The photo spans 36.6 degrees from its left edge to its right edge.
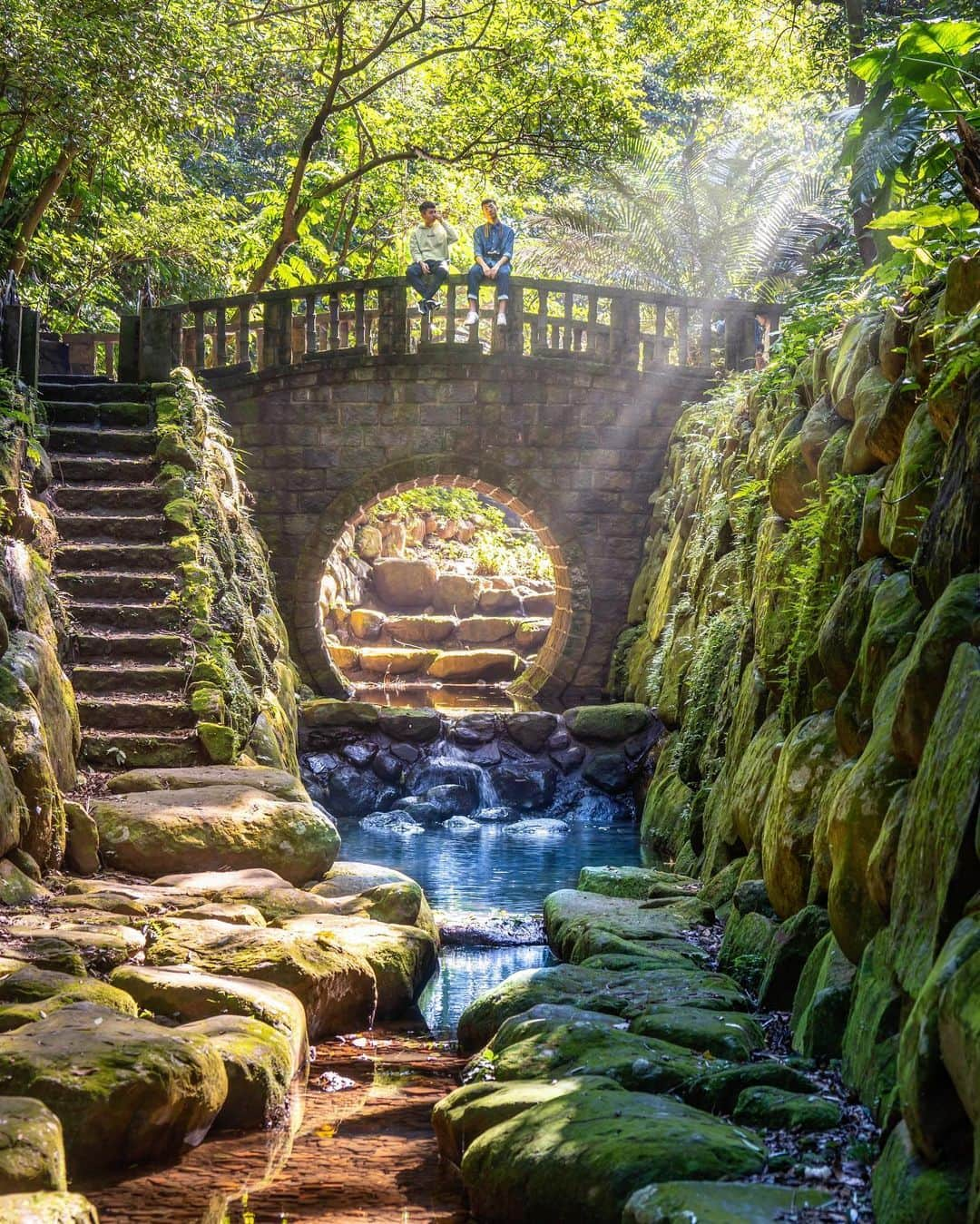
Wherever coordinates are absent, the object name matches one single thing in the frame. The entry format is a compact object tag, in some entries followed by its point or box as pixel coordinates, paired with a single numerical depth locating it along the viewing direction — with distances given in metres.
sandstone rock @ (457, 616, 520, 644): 23.36
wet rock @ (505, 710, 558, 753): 13.66
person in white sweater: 15.28
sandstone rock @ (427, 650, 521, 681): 20.38
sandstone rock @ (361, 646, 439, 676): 20.64
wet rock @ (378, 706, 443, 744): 13.68
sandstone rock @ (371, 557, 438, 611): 24.86
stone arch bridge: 15.31
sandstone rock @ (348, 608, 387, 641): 23.48
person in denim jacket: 15.27
